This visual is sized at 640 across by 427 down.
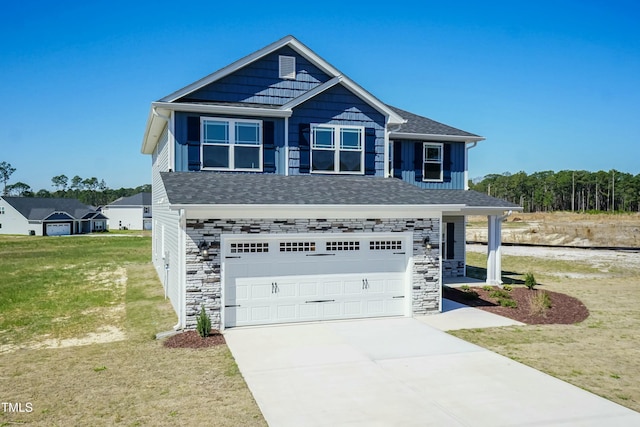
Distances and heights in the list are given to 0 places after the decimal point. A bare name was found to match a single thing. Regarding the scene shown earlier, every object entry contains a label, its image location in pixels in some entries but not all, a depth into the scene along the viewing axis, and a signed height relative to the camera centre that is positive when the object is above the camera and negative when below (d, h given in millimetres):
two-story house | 11883 +24
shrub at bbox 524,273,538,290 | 17828 -2921
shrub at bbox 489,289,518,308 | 15418 -3267
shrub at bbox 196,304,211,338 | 11133 -2918
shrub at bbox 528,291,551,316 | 14211 -3089
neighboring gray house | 63188 -1855
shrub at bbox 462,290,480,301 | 16250 -3166
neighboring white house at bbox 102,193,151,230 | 76625 -1596
